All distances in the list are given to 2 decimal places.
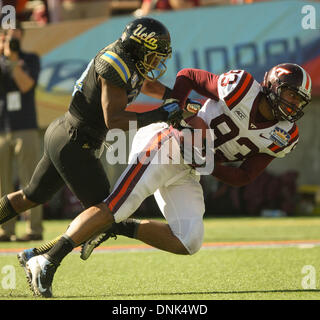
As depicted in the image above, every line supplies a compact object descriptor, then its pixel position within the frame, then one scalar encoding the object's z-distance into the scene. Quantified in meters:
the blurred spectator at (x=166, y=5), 19.95
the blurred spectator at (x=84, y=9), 21.28
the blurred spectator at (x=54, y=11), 21.14
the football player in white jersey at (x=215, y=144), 8.69
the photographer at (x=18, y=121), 13.65
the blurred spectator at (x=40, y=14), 21.32
